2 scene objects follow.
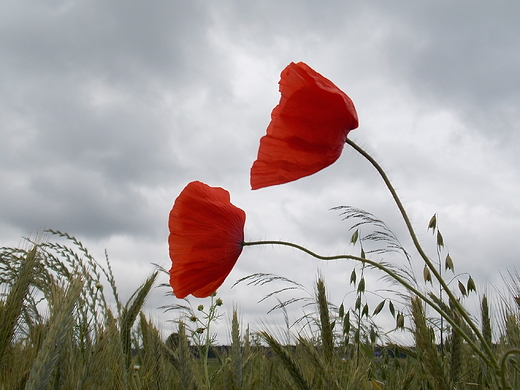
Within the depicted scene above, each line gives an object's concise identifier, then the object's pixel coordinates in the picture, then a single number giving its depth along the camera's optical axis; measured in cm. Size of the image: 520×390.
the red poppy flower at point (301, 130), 23
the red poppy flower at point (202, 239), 26
